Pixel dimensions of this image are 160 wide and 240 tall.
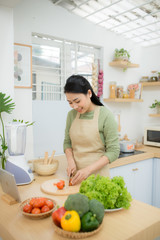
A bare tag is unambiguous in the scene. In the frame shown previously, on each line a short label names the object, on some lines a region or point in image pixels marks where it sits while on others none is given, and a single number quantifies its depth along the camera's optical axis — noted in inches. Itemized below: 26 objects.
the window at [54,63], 106.2
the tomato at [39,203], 45.2
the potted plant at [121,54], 129.9
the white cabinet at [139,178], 109.6
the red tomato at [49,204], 46.0
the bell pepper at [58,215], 38.4
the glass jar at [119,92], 134.2
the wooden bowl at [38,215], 43.3
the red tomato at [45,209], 44.4
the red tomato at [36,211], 43.8
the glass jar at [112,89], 130.9
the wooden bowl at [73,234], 36.2
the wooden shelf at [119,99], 127.5
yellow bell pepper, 36.1
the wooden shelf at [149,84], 137.7
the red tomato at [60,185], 58.0
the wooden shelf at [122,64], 128.4
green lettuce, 44.4
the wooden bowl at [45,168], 72.2
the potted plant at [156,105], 140.7
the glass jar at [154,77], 140.7
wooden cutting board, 56.6
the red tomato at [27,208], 44.7
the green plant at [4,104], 76.3
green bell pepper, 36.6
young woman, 60.5
